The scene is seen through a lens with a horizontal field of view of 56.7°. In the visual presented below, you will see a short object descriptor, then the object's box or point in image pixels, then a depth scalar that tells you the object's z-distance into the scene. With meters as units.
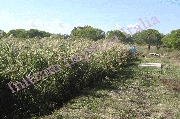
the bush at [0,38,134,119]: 3.99
